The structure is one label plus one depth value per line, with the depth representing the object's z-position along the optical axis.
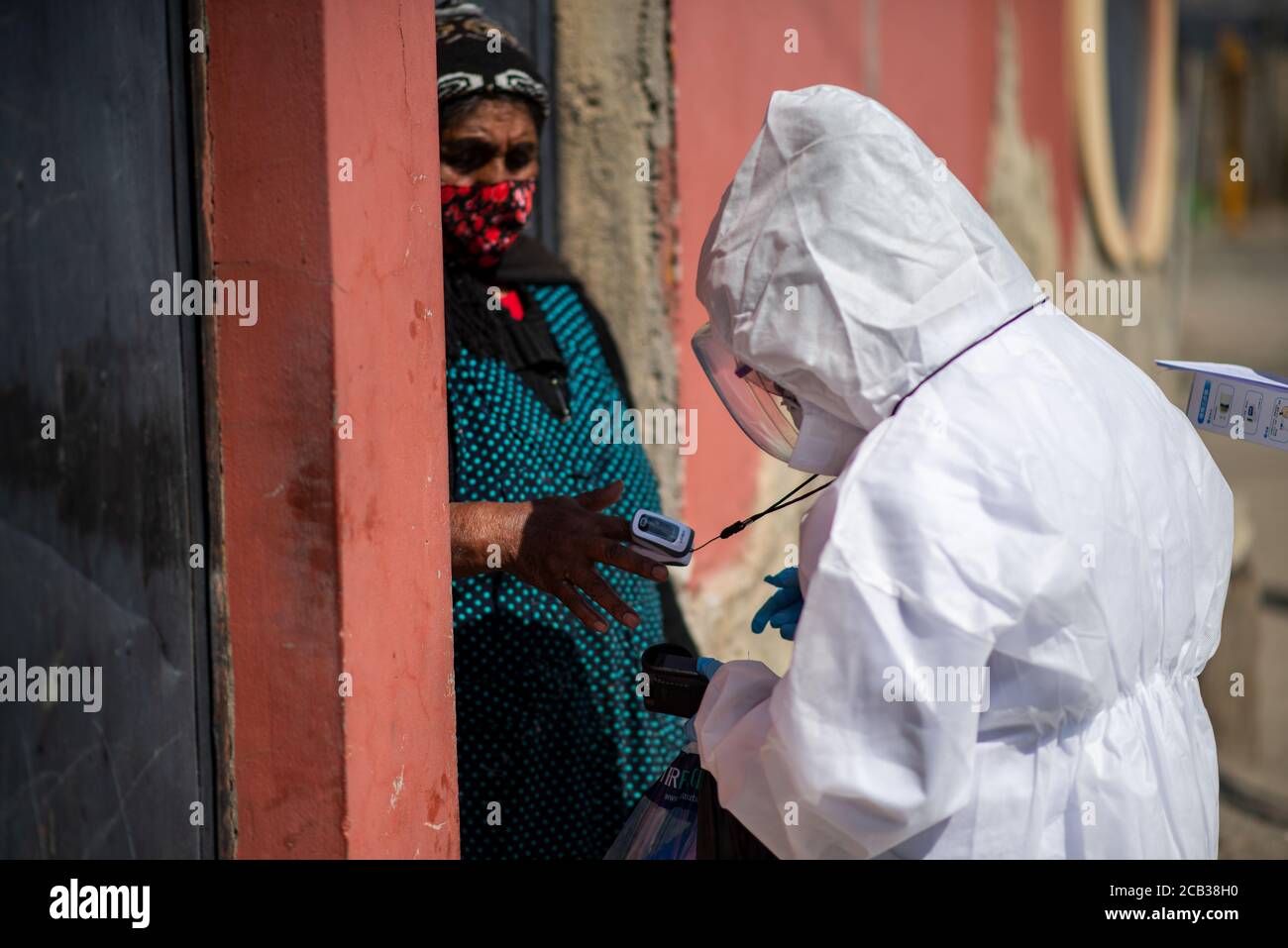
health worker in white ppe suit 1.32
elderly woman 2.22
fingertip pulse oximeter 1.73
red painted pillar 1.59
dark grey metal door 1.50
